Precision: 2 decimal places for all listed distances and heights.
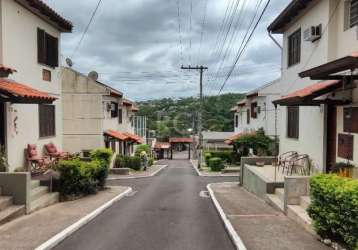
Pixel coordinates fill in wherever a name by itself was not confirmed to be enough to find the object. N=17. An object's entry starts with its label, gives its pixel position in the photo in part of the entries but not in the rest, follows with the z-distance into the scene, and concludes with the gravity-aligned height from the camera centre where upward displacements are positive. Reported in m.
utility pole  45.72 +2.31
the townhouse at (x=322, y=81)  11.53 +1.09
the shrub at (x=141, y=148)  40.44 -3.22
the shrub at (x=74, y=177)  13.49 -1.97
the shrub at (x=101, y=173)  15.68 -2.11
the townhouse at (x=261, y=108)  31.36 +0.73
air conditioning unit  13.93 +2.80
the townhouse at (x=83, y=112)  28.61 +0.33
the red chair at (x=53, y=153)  17.61 -1.52
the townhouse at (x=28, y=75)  13.86 +1.61
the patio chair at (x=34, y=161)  15.67 -1.65
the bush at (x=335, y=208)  6.43 -1.52
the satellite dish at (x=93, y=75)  31.52 +3.15
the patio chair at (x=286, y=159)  16.86 -1.77
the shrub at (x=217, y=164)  33.94 -3.77
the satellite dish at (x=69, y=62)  27.05 +3.53
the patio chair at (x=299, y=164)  15.55 -1.82
